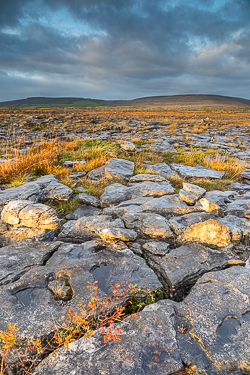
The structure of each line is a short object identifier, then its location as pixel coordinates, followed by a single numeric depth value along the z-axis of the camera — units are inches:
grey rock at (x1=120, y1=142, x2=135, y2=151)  431.8
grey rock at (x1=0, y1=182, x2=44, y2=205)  191.2
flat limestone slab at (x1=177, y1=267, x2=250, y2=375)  80.7
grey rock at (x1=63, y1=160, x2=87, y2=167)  316.5
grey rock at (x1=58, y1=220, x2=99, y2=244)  156.8
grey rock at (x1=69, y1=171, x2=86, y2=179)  276.0
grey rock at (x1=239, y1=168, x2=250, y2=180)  300.4
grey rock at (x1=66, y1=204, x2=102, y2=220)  191.2
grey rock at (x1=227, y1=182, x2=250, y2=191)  262.8
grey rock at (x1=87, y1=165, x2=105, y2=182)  277.5
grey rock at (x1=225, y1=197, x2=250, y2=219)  191.1
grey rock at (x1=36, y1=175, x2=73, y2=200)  213.3
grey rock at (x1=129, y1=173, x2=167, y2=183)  263.1
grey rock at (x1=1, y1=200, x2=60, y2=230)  158.6
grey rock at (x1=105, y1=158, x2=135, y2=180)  270.8
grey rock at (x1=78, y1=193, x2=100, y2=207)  211.2
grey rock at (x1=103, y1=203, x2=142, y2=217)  186.2
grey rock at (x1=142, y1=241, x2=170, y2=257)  142.1
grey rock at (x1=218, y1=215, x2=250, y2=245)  157.8
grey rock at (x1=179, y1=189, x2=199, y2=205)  204.8
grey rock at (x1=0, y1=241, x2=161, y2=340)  93.8
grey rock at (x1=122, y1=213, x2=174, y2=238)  158.7
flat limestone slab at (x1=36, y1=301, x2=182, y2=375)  75.8
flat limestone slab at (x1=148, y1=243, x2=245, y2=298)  121.3
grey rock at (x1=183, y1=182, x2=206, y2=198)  218.2
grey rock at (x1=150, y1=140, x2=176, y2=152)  453.8
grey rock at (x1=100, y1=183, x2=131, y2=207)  210.5
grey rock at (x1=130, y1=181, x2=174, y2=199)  225.9
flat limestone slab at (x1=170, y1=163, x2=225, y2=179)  290.4
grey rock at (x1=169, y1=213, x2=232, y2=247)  150.2
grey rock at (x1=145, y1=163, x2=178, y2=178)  298.7
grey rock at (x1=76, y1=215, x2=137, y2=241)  148.6
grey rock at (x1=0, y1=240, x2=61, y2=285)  118.0
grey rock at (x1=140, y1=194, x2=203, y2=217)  188.1
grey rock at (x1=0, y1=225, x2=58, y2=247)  150.9
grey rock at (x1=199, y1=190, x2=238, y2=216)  184.7
